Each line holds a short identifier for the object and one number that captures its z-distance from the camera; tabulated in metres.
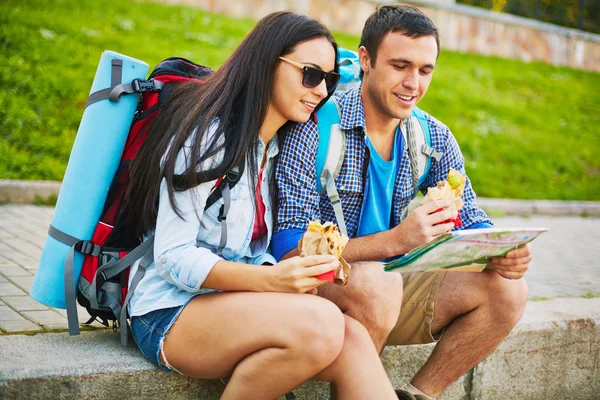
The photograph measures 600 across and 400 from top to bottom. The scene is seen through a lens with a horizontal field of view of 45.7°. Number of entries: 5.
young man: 2.81
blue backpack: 3.12
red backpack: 2.62
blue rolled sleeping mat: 2.66
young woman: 2.39
